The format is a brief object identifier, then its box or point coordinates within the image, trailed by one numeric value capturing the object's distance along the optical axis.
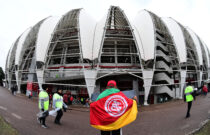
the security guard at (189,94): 4.41
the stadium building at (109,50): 12.47
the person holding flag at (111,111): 2.17
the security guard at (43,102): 3.98
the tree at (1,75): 28.91
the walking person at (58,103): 4.26
